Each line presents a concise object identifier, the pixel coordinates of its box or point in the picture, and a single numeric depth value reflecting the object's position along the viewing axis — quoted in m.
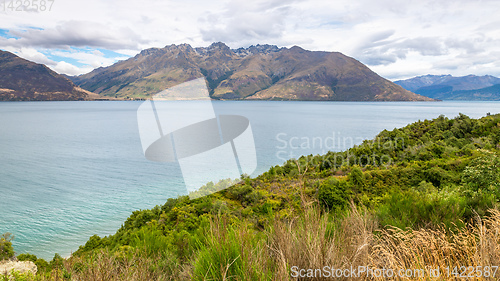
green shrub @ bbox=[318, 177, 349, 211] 12.69
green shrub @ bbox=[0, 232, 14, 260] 11.01
